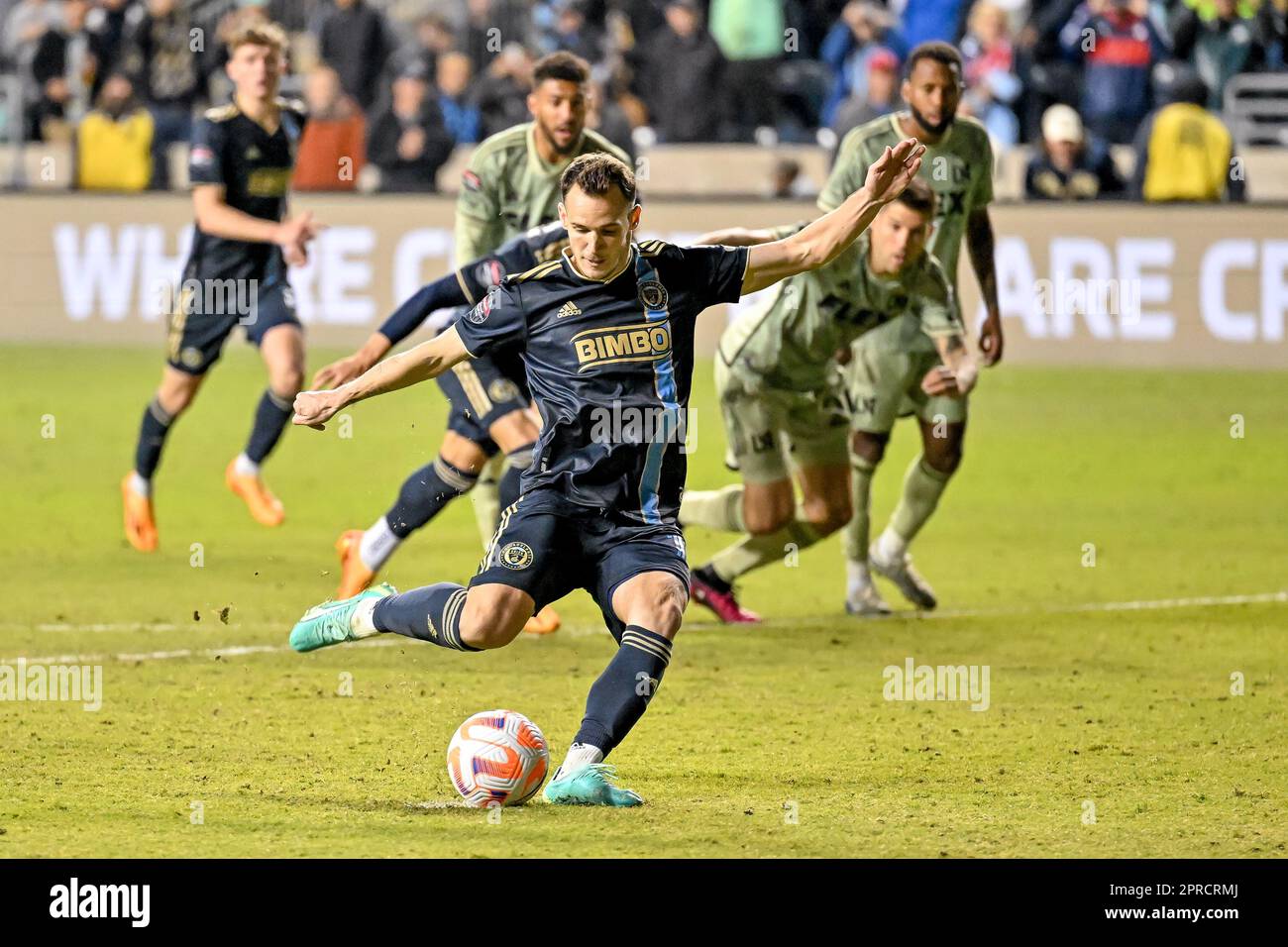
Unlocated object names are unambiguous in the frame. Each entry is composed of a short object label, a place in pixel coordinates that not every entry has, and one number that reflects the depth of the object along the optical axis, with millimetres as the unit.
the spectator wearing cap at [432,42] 22312
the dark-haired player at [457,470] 9570
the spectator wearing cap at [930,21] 21375
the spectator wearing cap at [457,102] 21891
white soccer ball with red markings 6551
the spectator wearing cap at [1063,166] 19453
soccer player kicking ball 6781
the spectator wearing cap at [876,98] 19188
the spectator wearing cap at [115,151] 21234
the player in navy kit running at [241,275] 11695
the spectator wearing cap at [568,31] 21891
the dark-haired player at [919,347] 10117
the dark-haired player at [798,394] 9867
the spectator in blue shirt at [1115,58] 20766
